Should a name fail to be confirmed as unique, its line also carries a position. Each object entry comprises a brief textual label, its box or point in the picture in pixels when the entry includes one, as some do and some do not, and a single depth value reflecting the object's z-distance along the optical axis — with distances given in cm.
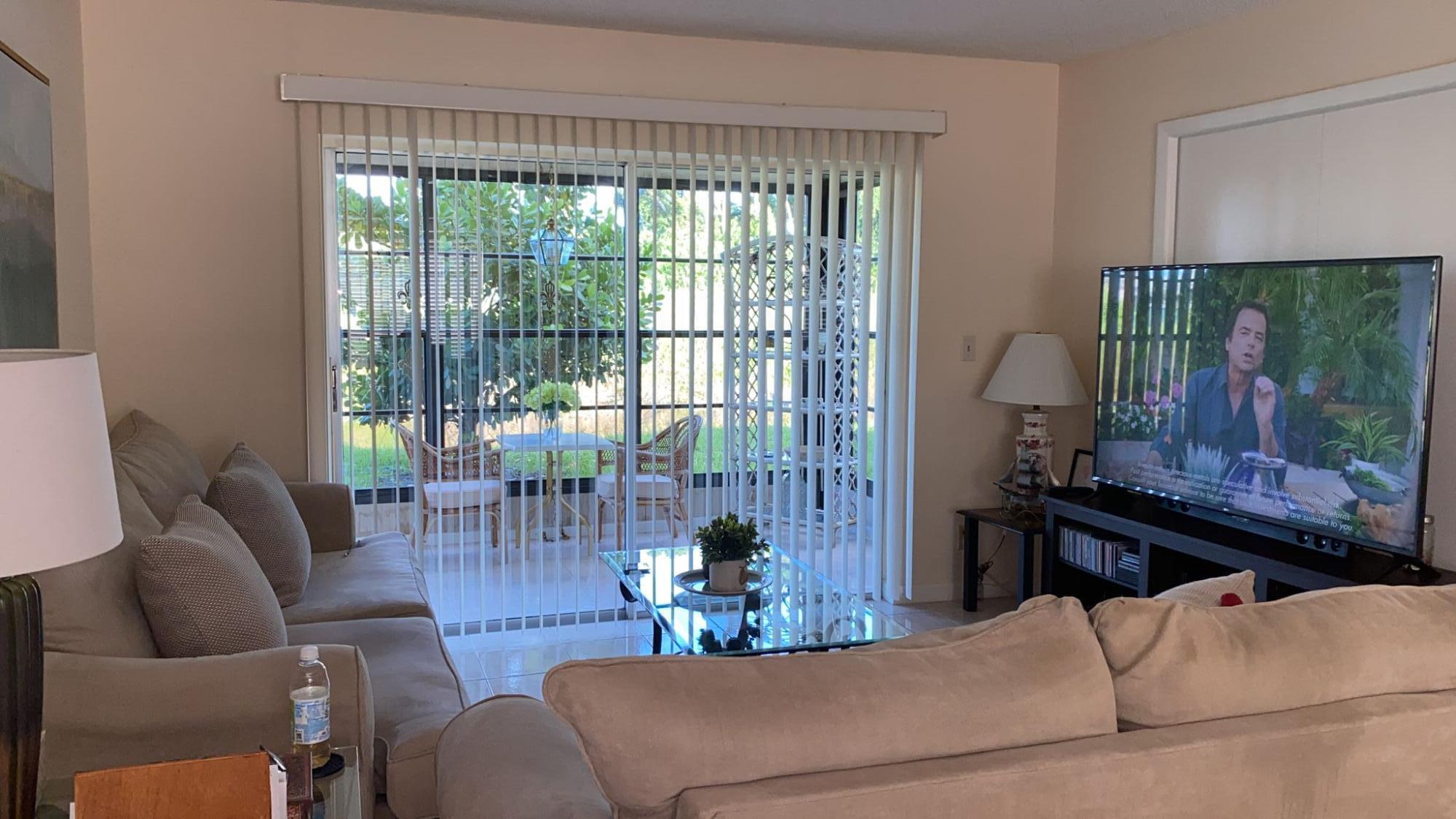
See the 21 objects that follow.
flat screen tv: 318
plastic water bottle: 178
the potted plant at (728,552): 339
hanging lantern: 432
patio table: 442
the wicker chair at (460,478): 430
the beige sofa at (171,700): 201
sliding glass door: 418
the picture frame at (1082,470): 483
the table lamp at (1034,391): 461
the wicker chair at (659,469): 460
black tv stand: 325
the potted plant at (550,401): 439
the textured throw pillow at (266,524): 308
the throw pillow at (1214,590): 205
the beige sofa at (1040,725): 129
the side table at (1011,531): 461
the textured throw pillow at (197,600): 219
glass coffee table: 301
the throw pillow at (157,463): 298
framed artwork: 258
